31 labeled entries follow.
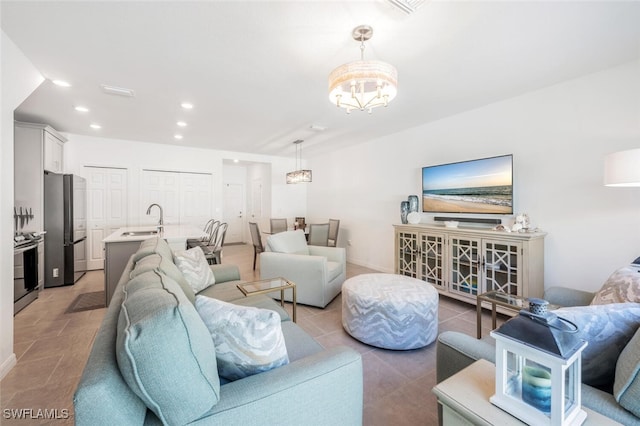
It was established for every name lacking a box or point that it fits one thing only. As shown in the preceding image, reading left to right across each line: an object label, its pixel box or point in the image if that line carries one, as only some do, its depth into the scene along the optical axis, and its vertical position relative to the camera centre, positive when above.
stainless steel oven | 3.13 -0.81
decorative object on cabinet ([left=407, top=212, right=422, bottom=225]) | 4.03 -0.11
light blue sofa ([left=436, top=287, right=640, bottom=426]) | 0.90 -0.68
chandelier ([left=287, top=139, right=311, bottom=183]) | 5.32 +0.73
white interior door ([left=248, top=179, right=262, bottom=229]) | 7.67 +0.25
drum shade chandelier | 1.82 +0.94
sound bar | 3.28 -0.12
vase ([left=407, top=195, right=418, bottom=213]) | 4.11 +0.10
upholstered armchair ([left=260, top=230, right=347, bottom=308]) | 3.21 -0.77
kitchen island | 3.15 -0.50
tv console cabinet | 2.76 -0.59
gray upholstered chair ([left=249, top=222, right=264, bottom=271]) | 4.89 -0.53
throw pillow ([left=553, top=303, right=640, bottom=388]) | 1.04 -0.49
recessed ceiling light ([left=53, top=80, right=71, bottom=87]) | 2.77 +1.37
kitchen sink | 3.84 -0.33
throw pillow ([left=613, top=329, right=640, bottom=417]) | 0.86 -0.57
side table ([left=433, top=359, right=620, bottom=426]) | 0.83 -0.65
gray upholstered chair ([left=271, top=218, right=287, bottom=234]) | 5.95 -0.33
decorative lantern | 0.77 -0.51
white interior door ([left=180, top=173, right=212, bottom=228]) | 6.02 +0.29
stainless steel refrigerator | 3.98 -0.28
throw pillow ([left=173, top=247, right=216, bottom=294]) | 2.35 -0.53
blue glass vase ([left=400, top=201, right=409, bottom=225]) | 4.16 +0.01
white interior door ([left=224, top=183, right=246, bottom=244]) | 8.15 -0.01
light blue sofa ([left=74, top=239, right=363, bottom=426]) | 0.78 -0.65
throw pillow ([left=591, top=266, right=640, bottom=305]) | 1.39 -0.44
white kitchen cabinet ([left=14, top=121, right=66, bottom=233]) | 3.75 +0.58
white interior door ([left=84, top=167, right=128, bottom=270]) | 5.10 +0.10
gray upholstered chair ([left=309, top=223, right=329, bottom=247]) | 5.30 -0.48
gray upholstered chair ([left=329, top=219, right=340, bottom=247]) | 5.57 -0.41
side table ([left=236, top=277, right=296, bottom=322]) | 2.25 -0.68
